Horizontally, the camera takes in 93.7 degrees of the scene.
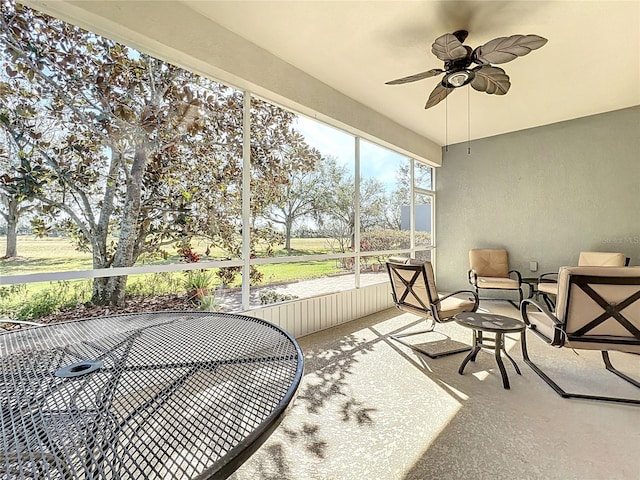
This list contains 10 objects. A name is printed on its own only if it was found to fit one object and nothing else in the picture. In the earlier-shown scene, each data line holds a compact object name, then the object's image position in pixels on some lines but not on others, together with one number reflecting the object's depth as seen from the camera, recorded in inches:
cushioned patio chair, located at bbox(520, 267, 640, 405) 79.2
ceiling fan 85.0
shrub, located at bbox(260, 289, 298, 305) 125.4
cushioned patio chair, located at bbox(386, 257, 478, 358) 115.3
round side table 94.1
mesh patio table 20.7
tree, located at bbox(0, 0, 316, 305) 75.9
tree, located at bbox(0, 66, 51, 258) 71.1
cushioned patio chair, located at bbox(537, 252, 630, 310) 159.8
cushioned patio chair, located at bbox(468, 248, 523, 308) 200.4
